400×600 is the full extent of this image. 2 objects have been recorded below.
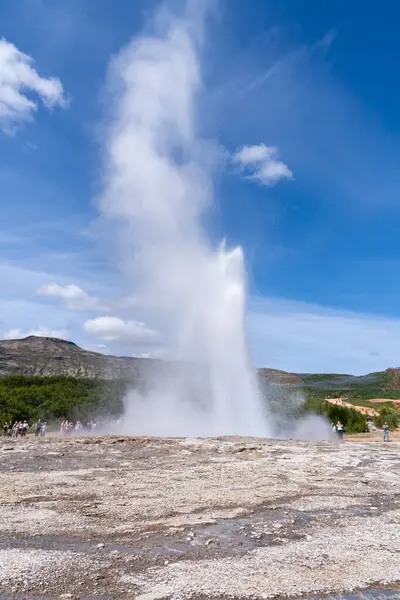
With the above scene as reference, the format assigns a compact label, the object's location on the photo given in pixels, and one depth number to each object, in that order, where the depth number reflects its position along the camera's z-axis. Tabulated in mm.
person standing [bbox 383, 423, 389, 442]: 30500
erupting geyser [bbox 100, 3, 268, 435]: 32406
